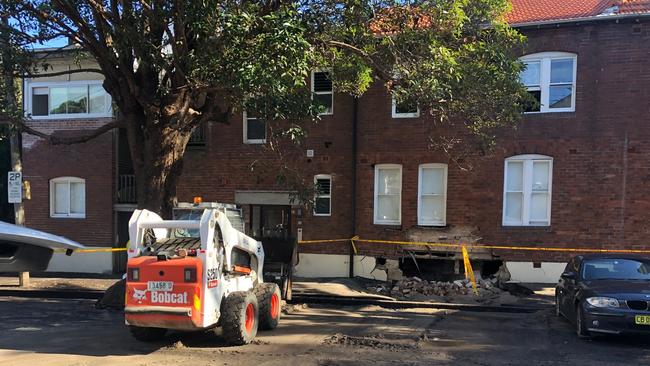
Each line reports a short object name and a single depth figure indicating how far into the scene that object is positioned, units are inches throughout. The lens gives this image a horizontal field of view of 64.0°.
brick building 534.3
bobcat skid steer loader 281.1
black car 301.1
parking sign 553.9
